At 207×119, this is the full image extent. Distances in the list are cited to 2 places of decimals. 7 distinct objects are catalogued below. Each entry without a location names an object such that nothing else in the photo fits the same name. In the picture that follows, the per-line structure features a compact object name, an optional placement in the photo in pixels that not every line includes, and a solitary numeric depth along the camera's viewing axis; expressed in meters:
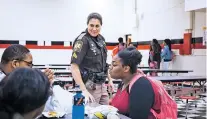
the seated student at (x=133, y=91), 2.07
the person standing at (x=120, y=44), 12.69
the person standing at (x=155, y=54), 10.90
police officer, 2.92
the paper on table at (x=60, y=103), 2.16
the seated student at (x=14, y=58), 2.09
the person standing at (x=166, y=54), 10.36
